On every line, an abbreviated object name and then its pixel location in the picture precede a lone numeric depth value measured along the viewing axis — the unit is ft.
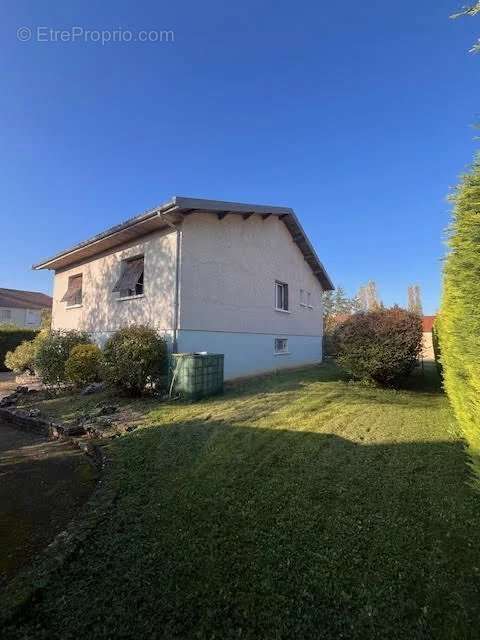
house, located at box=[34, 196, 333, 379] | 37.83
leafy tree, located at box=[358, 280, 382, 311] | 240.32
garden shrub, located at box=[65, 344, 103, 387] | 37.55
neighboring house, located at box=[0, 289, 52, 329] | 152.19
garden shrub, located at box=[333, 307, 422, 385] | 33.71
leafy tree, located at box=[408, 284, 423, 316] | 233.76
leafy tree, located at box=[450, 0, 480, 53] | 10.56
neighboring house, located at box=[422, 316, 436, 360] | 92.19
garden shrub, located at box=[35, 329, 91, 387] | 38.52
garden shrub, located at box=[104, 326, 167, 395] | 31.58
